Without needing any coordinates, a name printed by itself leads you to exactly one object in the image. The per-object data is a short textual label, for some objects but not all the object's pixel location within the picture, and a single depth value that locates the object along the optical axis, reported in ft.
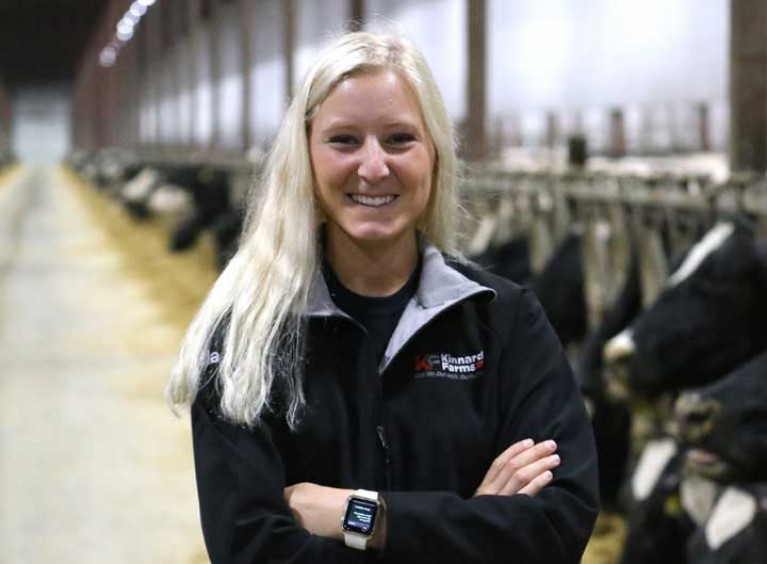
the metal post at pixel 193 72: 78.28
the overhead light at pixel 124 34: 122.67
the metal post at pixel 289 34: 46.29
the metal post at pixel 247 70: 58.75
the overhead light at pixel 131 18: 112.98
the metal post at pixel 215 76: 70.49
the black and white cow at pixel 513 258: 21.40
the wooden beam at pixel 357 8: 33.50
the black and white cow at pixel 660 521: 15.15
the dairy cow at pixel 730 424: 12.31
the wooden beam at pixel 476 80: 26.91
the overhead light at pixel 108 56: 145.59
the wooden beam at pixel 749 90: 15.69
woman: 6.22
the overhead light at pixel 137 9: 106.00
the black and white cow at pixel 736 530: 12.18
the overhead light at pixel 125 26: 118.52
